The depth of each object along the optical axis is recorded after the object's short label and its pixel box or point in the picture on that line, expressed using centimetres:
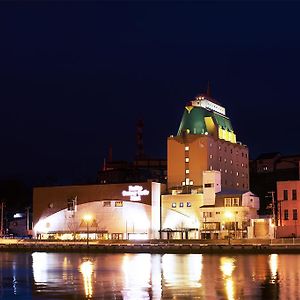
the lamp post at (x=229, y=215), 8919
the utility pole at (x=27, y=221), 10600
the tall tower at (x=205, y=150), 10275
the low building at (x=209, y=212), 8862
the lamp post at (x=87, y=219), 9571
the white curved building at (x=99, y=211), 9388
